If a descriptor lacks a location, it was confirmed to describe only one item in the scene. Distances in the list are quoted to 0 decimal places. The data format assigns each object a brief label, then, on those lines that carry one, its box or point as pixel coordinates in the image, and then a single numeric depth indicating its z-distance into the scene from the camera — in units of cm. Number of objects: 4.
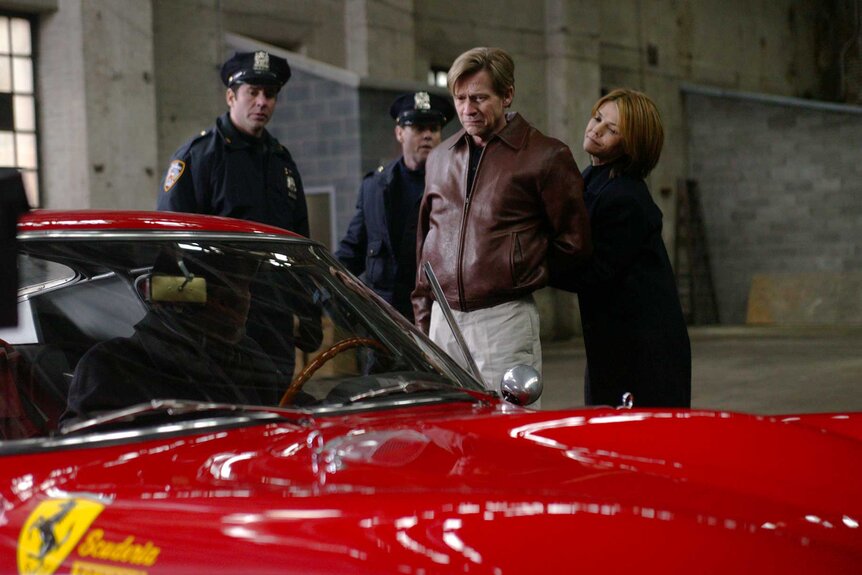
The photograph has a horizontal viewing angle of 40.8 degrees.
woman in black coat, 355
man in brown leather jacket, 347
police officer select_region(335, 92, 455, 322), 513
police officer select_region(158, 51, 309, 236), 431
